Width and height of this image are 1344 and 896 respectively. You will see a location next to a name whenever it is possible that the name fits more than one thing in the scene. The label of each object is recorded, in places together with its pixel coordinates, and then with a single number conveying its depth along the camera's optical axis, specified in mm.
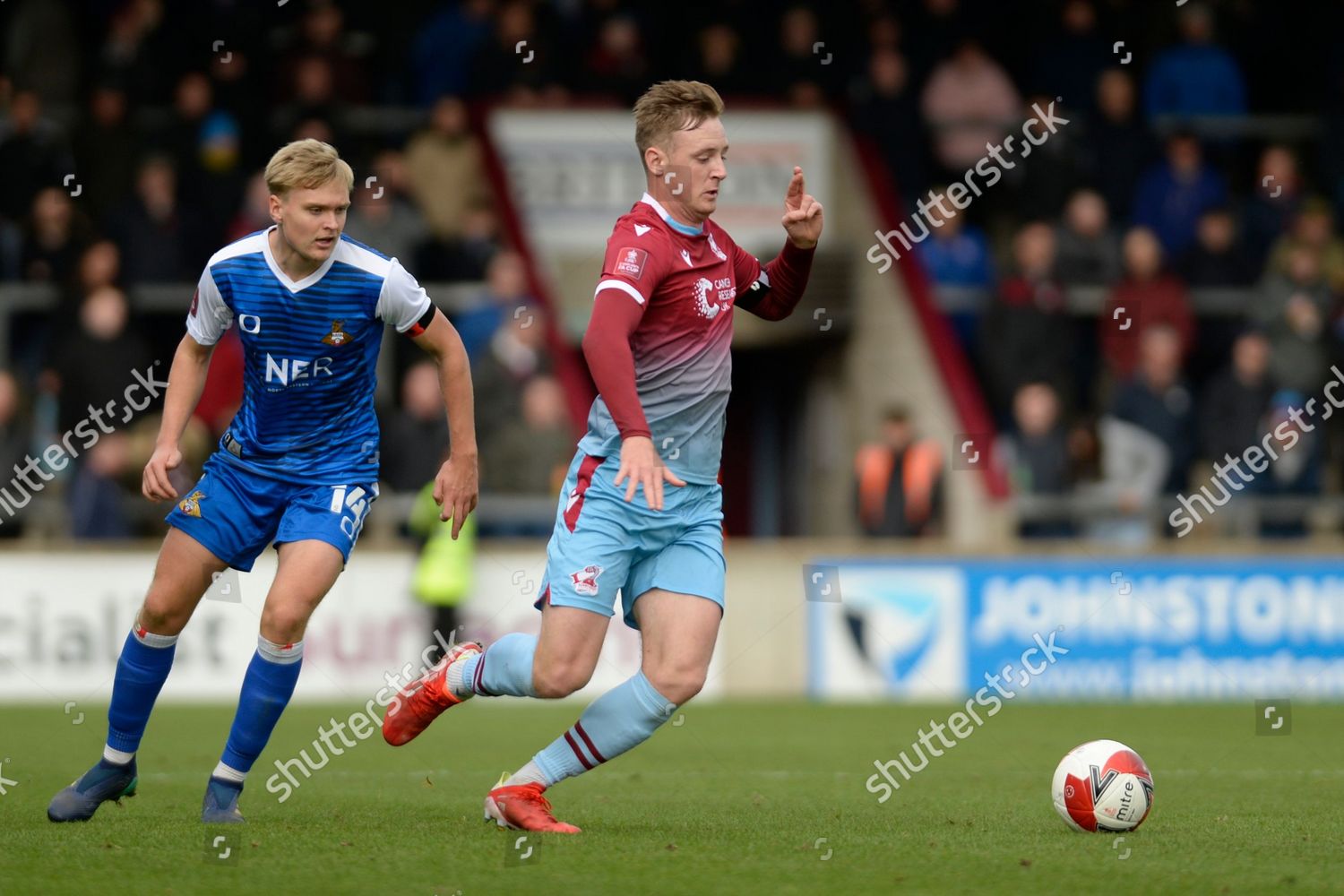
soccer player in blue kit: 12953
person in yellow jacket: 26750
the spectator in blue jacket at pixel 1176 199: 33094
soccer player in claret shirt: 12508
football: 13000
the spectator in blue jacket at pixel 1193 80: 34594
